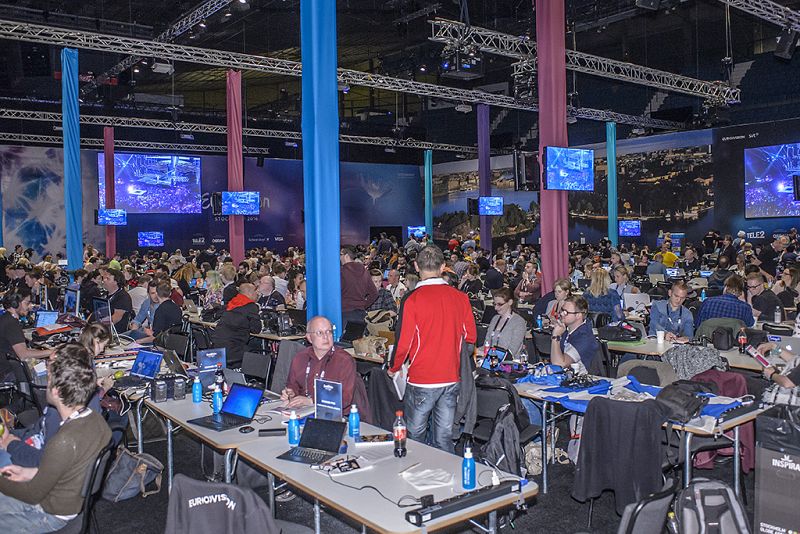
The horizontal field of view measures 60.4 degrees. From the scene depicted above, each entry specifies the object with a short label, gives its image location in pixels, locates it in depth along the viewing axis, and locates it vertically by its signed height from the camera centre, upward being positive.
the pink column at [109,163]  21.39 +2.77
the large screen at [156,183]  24.17 +2.42
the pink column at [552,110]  10.30 +1.98
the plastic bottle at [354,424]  4.16 -1.09
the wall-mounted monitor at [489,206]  21.61 +1.13
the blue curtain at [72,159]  13.99 +1.89
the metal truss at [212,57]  13.27 +4.23
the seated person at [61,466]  3.45 -1.08
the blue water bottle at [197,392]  5.27 -1.10
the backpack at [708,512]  3.20 -1.28
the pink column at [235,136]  16.89 +2.76
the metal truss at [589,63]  13.67 +4.29
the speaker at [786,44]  13.18 +3.68
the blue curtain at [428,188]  27.53 +2.22
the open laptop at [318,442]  3.79 -1.11
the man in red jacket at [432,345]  4.60 -0.68
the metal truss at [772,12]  13.44 +4.42
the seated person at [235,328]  7.99 -0.93
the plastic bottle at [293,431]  4.07 -1.10
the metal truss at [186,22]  13.44 +4.75
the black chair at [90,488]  3.52 -1.23
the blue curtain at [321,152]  6.97 +0.96
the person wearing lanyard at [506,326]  6.64 -0.83
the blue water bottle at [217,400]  4.78 -1.06
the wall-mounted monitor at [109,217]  20.55 +1.02
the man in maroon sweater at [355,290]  9.13 -0.60
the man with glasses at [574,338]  5.83 -0.84
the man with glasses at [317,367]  4.73 -0.86
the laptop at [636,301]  9.45 -0.86
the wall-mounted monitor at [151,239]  24.80 +0.40
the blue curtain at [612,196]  22.12 +1.37
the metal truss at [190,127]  19.92 +3.94
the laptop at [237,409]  4.59 -1.10
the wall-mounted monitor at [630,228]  23.52 +0.36
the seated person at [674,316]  7.23 -0.85
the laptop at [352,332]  8.09 -1.02
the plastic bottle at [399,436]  3.82 -1.07
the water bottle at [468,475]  3.23 -1.09
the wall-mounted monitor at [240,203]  16.41 +1.10
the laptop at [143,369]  5.90 -1.05
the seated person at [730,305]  7.40 -0.75
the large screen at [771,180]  19.39 +1.60
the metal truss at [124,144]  21.83 +3.71
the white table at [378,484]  2.94 -1.16
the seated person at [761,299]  8.34 -0.79
